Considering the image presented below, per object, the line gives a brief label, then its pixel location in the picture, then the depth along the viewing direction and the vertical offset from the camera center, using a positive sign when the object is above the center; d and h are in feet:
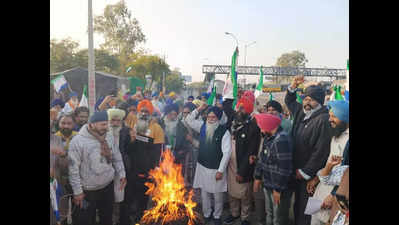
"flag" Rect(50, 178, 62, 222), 12.92 -3.68
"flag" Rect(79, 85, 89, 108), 19.89 +1.01
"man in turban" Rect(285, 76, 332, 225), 12.23 -1.29
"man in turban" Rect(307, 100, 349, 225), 11.59 -1.43
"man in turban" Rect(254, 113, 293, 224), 12.85 -2.44
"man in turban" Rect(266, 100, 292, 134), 15.65 +0.22
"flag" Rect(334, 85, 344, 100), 15.98 +1.12
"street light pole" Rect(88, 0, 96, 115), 21.34 +3.54
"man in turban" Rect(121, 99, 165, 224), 15.40 -2.34
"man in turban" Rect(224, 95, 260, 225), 14.74 -2.74
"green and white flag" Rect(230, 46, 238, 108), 16.39 +2.52
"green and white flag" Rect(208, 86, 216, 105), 21.65 +1.15
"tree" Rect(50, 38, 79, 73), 101.91 +22.56
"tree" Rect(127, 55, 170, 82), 76.43 +13.56
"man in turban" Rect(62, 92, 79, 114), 17.42 +0.69
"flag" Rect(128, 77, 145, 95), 31.76 +3.41
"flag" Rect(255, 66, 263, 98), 24.68 +2.32
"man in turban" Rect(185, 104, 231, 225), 15.12 -2.53
